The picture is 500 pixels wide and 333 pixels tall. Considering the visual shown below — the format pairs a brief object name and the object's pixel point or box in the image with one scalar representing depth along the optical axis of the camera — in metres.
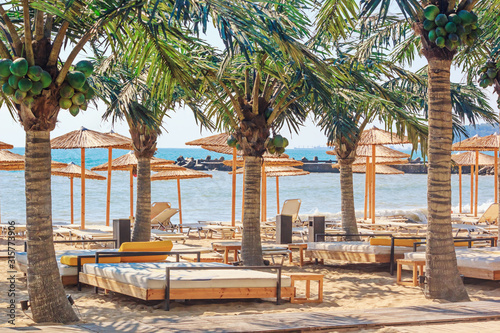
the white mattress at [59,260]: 7.82
